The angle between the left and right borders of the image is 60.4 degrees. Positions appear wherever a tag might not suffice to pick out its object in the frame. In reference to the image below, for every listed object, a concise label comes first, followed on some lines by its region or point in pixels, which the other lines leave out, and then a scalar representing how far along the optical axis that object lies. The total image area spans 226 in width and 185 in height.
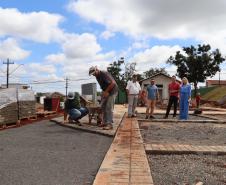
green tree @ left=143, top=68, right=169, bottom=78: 40.88
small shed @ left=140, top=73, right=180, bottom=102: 24.10
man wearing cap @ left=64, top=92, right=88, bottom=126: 5.17
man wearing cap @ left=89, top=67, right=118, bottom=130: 4.49
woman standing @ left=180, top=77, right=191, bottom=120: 6.55
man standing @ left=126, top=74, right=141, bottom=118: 6.44
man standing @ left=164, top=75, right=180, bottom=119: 7.01
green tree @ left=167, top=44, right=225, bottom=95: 26.86
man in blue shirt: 6.90
